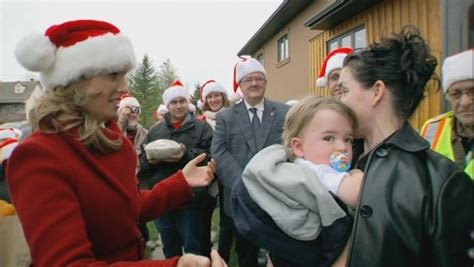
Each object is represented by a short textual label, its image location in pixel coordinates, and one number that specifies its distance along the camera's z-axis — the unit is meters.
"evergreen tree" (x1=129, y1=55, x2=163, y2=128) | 37.81
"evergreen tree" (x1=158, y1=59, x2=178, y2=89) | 46.06
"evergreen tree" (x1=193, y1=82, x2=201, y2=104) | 32.69
